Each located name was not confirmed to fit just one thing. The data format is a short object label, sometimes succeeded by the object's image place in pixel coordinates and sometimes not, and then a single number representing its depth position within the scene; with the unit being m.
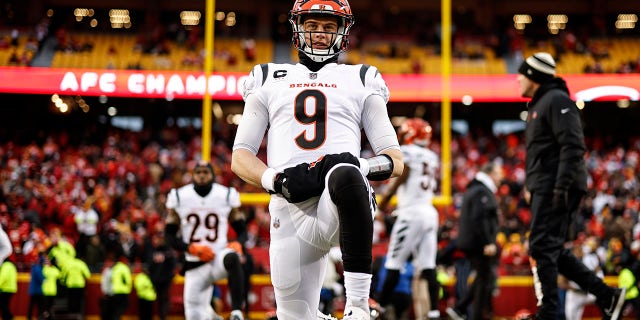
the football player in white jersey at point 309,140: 7.06
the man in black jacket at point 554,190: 9.92
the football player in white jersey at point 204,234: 13.37
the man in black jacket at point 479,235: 14.64
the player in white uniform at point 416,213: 14.54
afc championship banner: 26.59
